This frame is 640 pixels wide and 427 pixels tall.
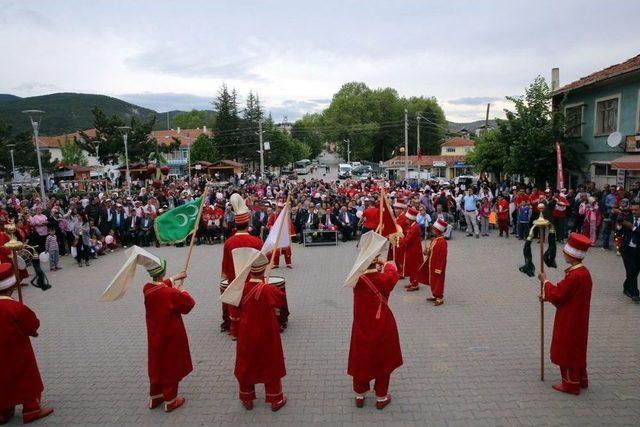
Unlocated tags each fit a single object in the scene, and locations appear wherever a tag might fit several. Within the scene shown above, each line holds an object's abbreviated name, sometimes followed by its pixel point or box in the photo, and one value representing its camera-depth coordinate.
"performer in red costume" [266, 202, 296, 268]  13.37
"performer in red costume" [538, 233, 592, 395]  5.70
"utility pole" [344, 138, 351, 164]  86.25
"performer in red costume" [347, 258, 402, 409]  5.55
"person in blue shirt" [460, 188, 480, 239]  17.64
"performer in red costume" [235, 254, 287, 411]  5.56
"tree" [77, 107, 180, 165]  45.25
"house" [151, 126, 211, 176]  69.88
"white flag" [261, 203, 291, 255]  7.12
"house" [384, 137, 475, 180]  56.69
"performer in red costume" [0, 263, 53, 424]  5.34
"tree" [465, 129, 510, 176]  22.64
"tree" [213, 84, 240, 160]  62.78
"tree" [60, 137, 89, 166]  60.34
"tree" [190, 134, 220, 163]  61.16
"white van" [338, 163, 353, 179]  59.36
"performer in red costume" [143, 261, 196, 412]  5.60
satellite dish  18.33
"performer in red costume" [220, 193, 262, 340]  7.85
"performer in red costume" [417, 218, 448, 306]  9.51
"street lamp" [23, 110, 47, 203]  16.14
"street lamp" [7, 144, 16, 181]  41.28
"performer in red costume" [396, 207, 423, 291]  10.86
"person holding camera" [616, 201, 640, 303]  9.45
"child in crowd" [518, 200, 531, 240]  16.58
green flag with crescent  7.36
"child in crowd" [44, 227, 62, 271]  13.81
